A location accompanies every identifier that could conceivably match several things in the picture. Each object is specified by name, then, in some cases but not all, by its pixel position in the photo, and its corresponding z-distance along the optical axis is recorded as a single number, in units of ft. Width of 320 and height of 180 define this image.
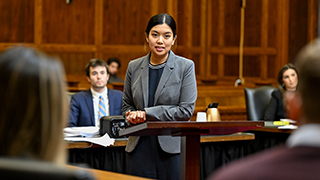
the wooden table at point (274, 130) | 26.89
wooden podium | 12.19
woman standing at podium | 16.07
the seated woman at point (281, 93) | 32.40
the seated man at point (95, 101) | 26.02
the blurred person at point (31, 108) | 5.65
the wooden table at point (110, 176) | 8.99
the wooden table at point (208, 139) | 21.73
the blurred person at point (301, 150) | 4.92
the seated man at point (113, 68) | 49.83
